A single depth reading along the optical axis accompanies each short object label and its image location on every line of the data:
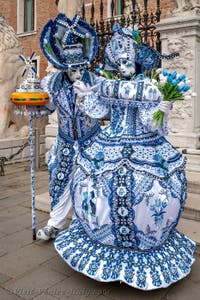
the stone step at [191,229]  3.89
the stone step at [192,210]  4.38
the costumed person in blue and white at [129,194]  2.84
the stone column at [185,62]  5.73
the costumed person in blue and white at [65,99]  3.59
